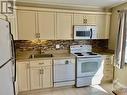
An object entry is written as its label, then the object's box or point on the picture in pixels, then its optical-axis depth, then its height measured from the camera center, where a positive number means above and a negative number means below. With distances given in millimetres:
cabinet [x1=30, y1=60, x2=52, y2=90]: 2207 -816
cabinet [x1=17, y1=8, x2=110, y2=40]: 2278 +503
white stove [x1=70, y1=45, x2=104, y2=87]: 2413 -757
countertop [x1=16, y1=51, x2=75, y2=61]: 2179 -397
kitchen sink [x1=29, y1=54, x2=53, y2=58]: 2522 -406
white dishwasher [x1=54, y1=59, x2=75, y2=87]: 2323 -811
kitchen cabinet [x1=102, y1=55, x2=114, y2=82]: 2602 -785
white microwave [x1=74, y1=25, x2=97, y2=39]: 2563 +257
